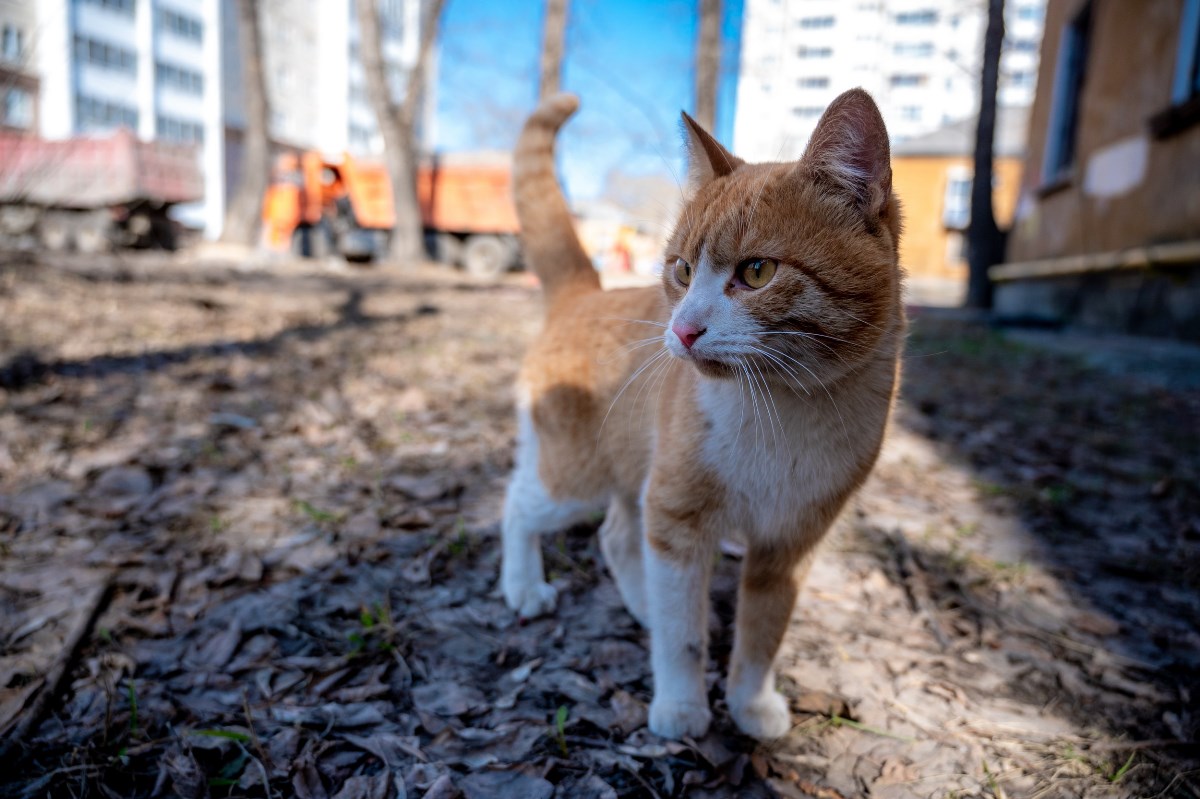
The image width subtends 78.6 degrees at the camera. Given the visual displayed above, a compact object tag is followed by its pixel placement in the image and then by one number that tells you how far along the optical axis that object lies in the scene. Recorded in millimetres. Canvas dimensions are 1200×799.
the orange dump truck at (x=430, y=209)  15773
